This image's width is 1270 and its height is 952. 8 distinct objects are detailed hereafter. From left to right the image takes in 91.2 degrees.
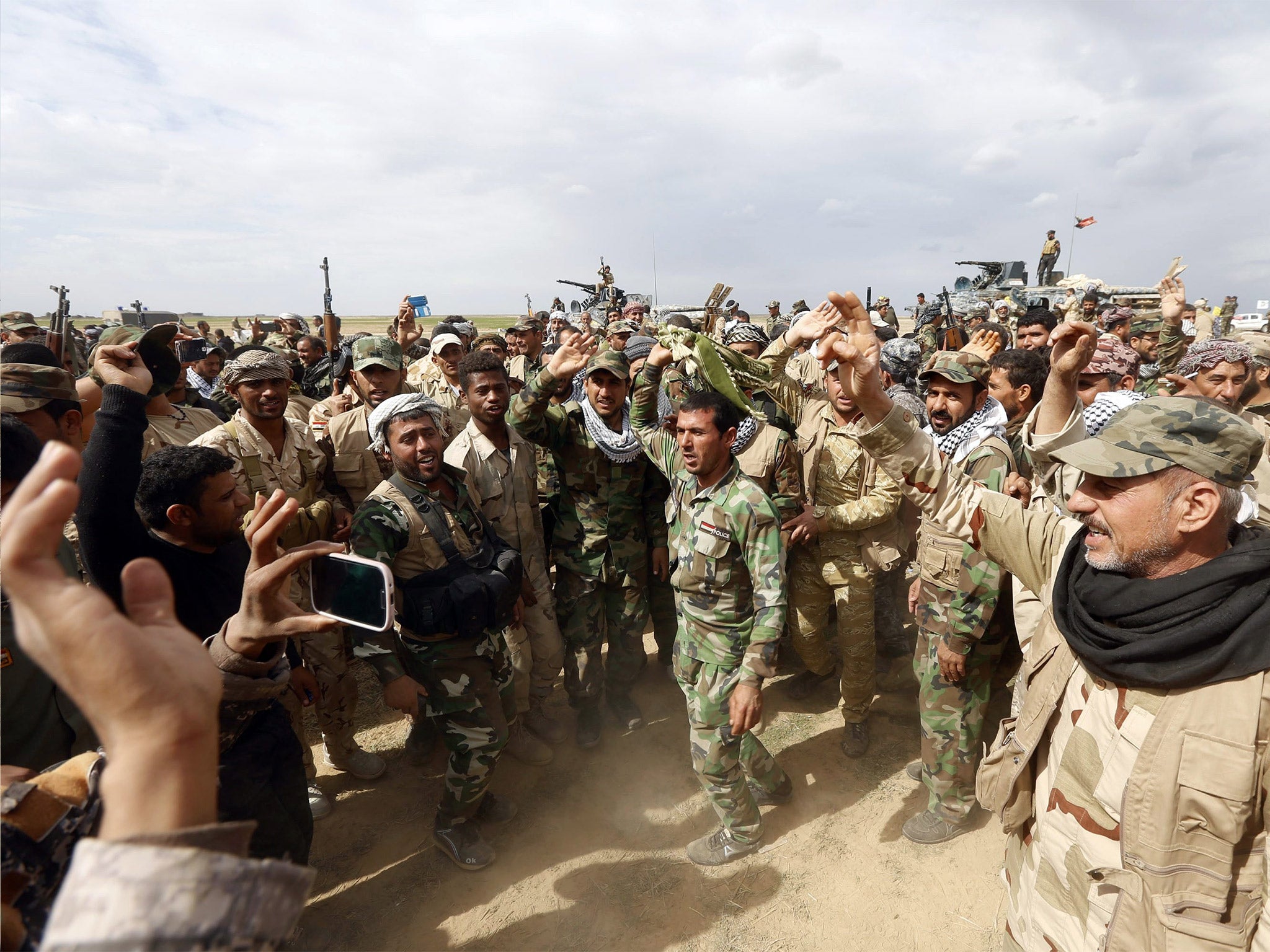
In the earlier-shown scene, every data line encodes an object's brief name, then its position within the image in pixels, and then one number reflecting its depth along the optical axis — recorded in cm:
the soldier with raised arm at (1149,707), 157
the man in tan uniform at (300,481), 380
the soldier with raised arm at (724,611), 317
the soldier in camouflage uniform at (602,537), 449
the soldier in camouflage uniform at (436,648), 313
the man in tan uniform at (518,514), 426
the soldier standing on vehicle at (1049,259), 2314
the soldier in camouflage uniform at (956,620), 337
